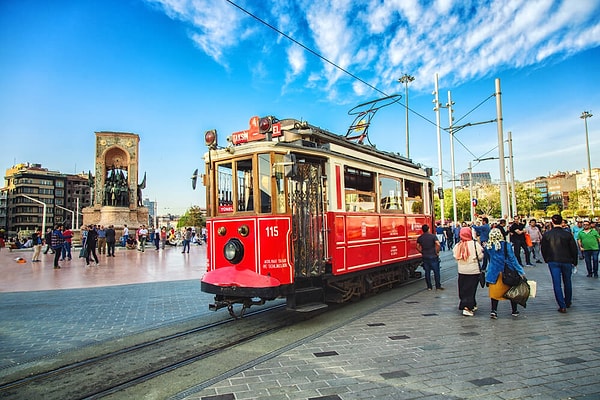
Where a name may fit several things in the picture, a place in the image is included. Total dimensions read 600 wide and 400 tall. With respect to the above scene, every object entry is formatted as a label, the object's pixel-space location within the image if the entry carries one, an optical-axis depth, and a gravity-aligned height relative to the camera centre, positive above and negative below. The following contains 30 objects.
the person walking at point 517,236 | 13.47 -0.63
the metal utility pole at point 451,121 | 27.25 +7.04
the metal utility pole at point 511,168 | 26.27 +3.39
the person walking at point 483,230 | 12.14 -0.36
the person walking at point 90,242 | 16.98 -0.54
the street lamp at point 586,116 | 48.79 +12.95
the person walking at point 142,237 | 26.53 -0.58
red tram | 6.55 +0.14
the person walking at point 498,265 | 6.57 -0.79
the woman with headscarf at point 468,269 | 7.07 -0.91
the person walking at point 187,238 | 25.24 -0.69
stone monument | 31.47 +3.74
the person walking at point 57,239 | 17.05 -0.36
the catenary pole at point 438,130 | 27.47 +6.49
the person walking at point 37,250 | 19.61 -0.93
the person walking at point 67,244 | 19.49 -0.69
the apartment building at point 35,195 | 82.00 +8.21
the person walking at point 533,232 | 15.55 -0.58
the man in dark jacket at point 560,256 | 7.02 -0.73
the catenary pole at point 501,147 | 15.96 +3.00
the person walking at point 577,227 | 13.49 -0.41
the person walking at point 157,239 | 27.69 -0.77
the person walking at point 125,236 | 28.35 -0.51
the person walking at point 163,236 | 29.39 -0.62
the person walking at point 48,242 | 24.89 -0.69
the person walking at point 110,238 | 21.72 -0.47
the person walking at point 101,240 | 22.41 -0.60
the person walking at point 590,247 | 11.33 -0.91
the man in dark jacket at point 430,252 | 9.86 -0.81
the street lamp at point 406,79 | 27.07 +10.06
